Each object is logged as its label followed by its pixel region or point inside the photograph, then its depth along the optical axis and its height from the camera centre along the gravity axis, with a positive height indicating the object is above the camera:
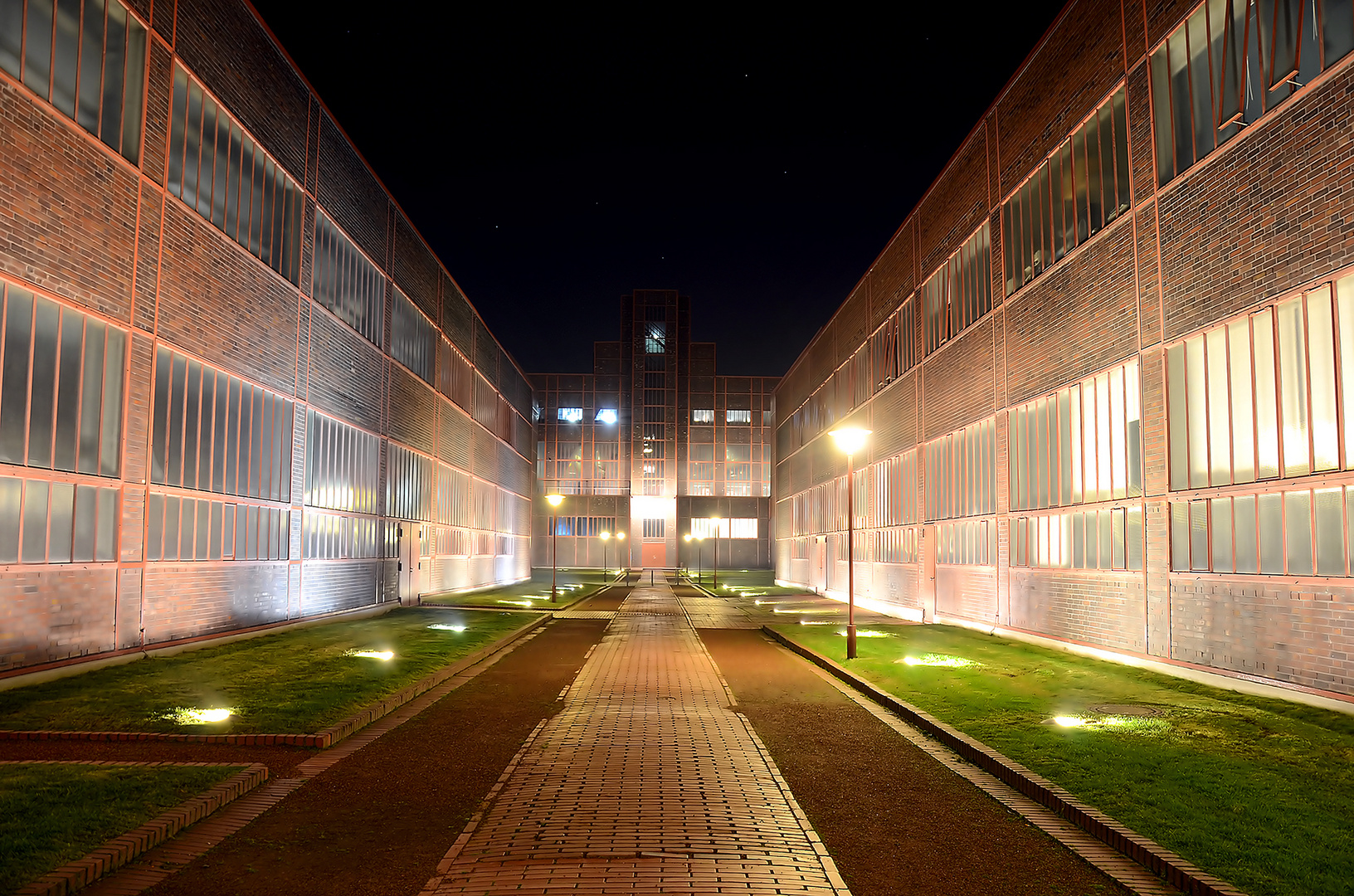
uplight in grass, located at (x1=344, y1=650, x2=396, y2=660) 16.44 -2.35
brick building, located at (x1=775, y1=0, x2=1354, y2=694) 11.99 +3.23
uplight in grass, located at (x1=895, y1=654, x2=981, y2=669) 15.92 -2.33
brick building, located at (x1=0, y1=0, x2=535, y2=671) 13.90 +3.76
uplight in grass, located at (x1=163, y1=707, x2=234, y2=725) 9.96 -2.13
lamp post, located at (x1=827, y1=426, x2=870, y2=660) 16.28 +1.47
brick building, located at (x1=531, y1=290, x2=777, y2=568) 86.00 +7.16
